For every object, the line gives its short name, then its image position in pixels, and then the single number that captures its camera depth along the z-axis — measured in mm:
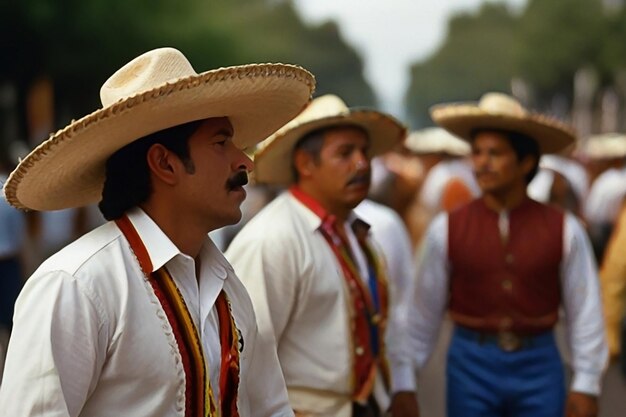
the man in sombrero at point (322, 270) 4410
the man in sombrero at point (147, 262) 2734
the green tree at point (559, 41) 65188
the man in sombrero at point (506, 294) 5340
